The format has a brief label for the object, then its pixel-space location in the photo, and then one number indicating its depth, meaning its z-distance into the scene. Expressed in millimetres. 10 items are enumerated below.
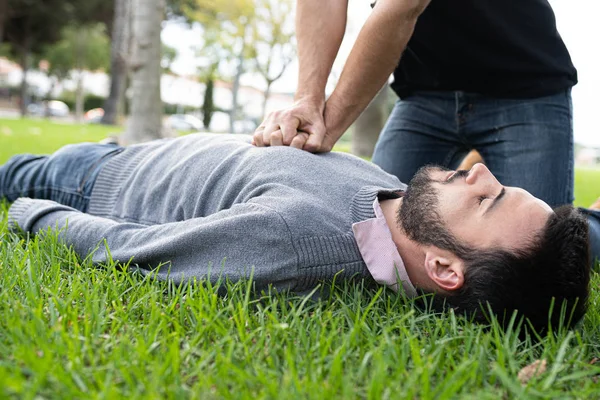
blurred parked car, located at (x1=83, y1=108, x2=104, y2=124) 40094
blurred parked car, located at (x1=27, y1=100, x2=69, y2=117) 44069
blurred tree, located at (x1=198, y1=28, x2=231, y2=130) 30609
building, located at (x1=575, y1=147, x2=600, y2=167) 40531
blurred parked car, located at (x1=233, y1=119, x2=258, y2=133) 36366
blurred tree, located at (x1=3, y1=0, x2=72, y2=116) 27875
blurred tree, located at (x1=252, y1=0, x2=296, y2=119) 22734
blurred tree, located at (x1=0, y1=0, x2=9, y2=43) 23847
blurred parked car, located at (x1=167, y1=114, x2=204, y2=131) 37938
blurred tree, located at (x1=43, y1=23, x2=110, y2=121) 37938
